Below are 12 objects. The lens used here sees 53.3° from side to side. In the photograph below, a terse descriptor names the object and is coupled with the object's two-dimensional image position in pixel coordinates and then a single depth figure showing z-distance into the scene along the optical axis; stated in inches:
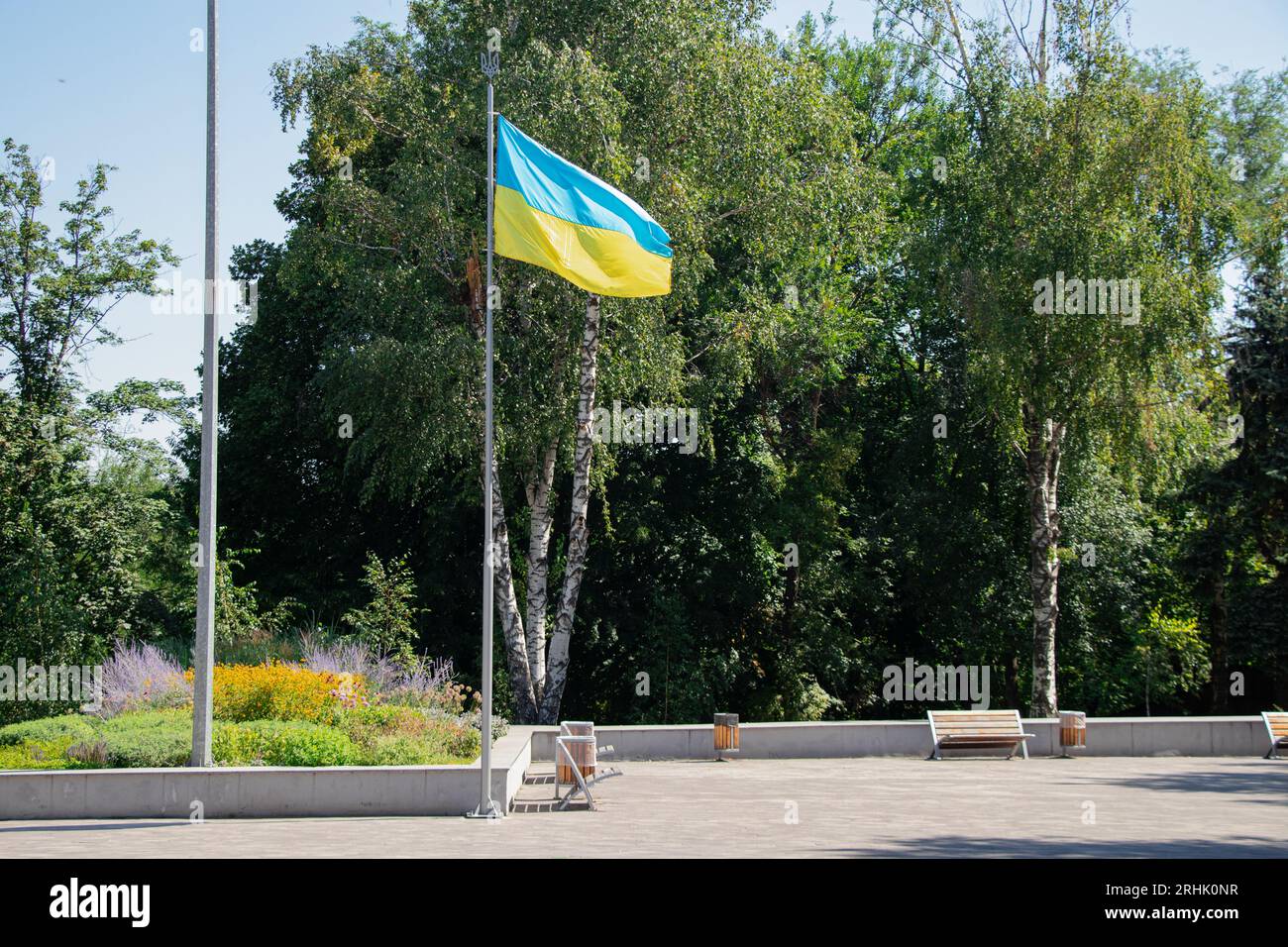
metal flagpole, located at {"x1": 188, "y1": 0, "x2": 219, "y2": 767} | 594.5
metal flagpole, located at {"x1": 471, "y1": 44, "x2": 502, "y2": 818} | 561.9
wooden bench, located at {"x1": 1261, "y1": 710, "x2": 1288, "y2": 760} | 924.0
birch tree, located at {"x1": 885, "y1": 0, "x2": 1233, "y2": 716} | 1071.6
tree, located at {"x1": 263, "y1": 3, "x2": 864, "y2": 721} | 994.7
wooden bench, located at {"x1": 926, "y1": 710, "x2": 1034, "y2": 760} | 894.4
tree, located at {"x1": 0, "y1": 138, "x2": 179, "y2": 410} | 1270.9
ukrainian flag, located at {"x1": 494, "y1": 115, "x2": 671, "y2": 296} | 600.4
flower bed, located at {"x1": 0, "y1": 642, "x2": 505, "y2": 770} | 631.8
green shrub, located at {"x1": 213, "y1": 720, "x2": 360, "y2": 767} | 630.5
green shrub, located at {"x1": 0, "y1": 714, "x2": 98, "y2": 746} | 667.3
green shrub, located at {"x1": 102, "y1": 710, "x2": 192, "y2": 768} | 616.4
